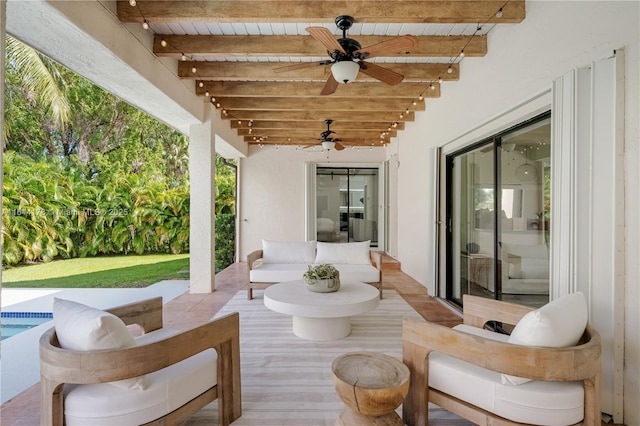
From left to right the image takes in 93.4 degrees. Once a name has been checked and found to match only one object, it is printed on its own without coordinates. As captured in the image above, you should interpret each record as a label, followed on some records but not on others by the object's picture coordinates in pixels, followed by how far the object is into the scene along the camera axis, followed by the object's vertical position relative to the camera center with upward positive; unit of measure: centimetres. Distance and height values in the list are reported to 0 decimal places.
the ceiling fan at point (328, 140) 537 +130
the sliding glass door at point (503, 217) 276 -6
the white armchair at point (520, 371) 141 -83
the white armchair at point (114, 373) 134 -74
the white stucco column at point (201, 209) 474 +4
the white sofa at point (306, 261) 427 -78
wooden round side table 150 -88
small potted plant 311 -71
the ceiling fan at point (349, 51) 230 +132
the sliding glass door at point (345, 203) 820 +23
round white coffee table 275 -88
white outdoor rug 191 -129
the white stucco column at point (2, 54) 169 +91
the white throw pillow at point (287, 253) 489 -68
